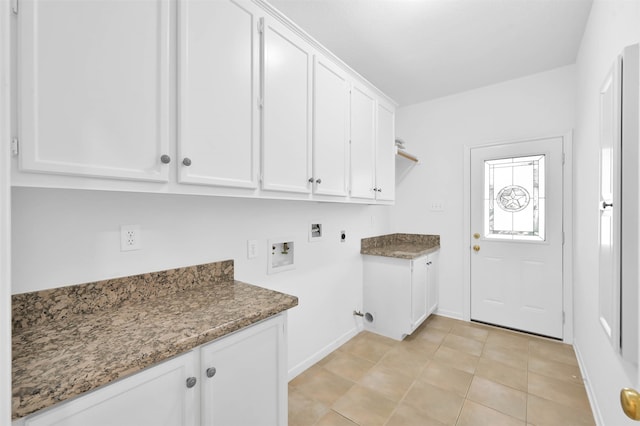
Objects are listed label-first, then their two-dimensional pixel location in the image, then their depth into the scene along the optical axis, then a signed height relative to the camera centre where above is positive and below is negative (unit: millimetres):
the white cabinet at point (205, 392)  787 -597
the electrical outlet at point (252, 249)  1825 -240
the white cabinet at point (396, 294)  2713 -825
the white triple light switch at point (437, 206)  3412 +69
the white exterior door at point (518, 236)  2795 -251
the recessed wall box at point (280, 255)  1975 -313
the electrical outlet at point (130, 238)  1278 -117
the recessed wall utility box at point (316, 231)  2328 -162
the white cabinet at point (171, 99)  848 +445
